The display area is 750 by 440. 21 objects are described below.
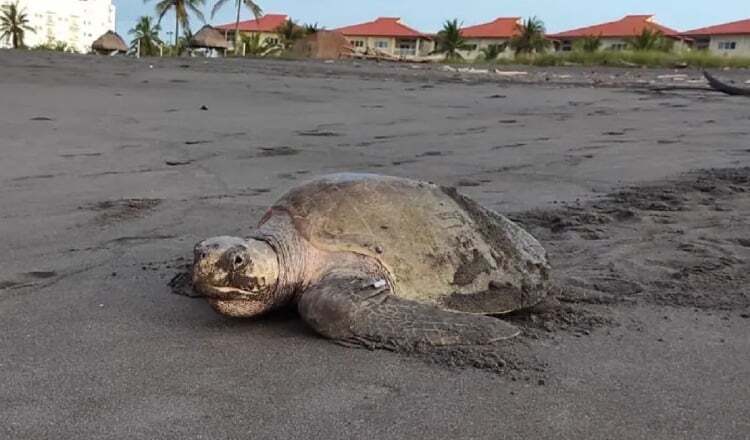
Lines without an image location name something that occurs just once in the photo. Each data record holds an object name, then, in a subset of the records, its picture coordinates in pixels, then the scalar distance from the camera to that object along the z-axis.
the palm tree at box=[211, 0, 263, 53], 45.75
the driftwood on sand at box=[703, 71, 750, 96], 12.26
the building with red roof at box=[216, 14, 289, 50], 54.50
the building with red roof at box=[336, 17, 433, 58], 54.44
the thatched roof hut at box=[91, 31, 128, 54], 30.33
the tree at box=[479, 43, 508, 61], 37.89
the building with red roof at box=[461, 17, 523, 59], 50.91
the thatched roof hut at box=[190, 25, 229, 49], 32.25
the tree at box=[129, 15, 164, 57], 47.34
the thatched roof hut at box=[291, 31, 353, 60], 29.23
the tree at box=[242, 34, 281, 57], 38.81
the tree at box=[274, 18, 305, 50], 43.47
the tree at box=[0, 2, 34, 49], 41.69
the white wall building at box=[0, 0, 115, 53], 42.34
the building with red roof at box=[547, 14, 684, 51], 47.56
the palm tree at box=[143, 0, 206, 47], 48.12
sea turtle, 2.29
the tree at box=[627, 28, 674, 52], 31.72
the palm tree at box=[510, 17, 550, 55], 43.69
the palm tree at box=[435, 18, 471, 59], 43.00
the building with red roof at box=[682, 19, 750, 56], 45.88
